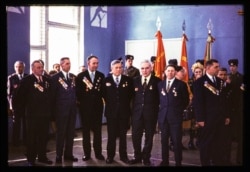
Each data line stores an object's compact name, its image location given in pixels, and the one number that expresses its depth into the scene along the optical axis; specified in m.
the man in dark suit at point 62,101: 5.39
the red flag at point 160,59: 8.38
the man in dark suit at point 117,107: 5.39
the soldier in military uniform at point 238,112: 5.15
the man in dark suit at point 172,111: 4.88
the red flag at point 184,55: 8.45
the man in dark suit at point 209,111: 4.83
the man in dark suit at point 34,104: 5.20
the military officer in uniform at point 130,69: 8.12
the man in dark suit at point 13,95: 6.45
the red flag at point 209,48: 8.41
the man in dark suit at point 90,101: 5.53
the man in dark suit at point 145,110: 5.22
